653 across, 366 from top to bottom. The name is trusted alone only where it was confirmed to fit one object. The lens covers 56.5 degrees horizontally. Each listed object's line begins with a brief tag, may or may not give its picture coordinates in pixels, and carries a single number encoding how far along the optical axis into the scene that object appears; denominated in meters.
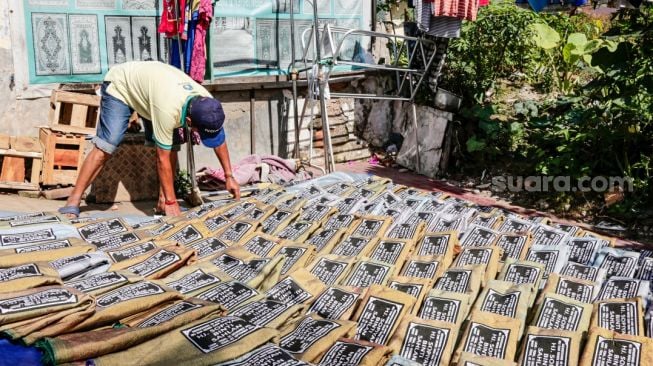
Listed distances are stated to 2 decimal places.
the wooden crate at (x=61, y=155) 4.96
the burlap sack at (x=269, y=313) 2.19
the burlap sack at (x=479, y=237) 3.25
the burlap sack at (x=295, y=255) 2.86
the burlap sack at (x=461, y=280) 2.57
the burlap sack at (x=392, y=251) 2.94
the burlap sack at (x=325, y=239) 3.15
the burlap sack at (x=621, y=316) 2.27
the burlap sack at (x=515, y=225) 3.56
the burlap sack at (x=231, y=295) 2.34
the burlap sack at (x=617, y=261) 2.95
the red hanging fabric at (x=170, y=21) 5.23
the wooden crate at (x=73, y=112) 5.00
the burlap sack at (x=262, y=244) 3.03
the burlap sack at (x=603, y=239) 3.41
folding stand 5.87
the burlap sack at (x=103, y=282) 2.28
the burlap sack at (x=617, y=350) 2.02
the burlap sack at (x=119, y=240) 2.95
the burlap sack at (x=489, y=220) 3.58
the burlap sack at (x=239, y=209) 3.64
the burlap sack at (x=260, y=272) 2.65
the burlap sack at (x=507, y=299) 2.35
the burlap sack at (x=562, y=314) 2.29
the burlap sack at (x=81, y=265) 2.44
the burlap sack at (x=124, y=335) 1.75
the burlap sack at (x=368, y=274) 2.69
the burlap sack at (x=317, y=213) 3.62
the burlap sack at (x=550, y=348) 2.05
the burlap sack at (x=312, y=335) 2.00
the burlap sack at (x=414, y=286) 2.44
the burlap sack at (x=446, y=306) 2.32
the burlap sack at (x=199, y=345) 1.80
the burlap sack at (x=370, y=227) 3.32
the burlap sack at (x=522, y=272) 2.69
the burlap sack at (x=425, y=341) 2.09
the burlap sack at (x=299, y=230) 3.33
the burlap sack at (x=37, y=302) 1.96
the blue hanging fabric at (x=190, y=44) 5.27
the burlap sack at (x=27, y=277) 2.19
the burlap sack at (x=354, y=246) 3.05
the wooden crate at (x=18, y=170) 4.84
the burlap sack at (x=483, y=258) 2.80
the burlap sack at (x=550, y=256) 2.92
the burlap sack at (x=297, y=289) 2.49
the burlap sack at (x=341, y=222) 3.46
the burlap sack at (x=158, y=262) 2.64
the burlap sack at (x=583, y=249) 3.12
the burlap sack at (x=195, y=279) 2.46
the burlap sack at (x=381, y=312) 2.23
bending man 4.05
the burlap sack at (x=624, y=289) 2.58
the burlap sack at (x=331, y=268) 2.73
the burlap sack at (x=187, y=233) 3.19
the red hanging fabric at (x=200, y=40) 5.18
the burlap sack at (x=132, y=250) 2.77
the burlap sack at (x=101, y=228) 3.04
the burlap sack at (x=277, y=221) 3.47
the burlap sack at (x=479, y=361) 1.95
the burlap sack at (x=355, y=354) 1.93
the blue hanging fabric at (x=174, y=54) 5.52
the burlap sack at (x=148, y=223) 3.42
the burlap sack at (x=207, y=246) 3.01
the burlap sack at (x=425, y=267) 2.76
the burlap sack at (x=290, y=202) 3.84
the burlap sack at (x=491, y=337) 2.10
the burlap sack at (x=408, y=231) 3.24
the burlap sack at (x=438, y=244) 3.04
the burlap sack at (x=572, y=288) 2.57
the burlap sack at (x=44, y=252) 2.46
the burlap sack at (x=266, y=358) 1.83
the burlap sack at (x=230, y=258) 2.79
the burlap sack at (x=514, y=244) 3.07
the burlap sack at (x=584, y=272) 2.78
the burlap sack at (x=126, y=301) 2.05
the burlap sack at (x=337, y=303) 2.38
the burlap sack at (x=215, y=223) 3.37
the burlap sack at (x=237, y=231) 3.24
